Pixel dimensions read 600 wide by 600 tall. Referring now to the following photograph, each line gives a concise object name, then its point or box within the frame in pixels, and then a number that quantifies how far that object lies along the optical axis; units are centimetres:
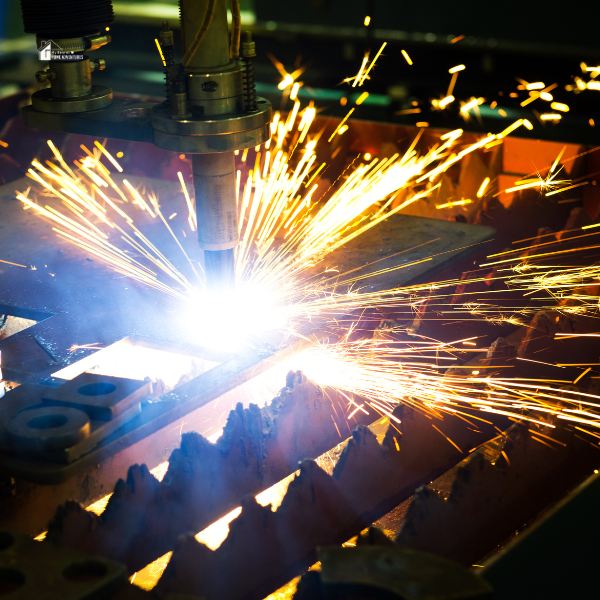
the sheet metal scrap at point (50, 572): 112
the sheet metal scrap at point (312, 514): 141
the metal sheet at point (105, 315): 155
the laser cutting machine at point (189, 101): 168
